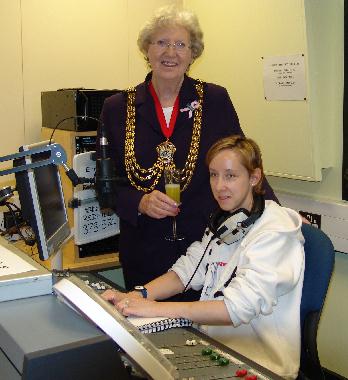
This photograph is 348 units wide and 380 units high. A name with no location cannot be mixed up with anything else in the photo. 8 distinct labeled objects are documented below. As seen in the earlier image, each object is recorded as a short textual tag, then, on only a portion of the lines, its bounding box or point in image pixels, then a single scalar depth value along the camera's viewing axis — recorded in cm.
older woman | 212
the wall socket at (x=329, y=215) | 269
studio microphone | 179
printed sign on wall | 254
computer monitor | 158
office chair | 164
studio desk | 90
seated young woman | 155
